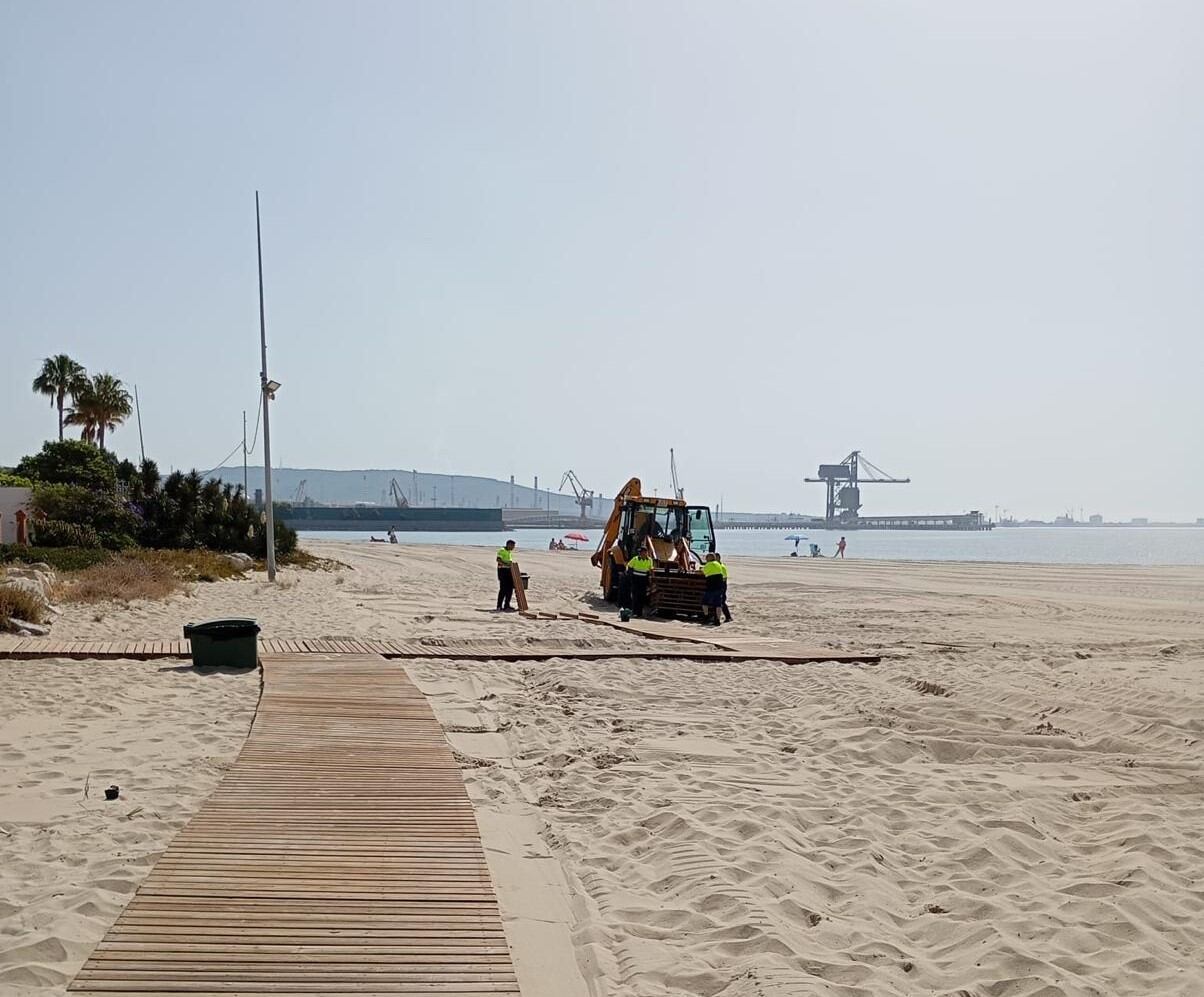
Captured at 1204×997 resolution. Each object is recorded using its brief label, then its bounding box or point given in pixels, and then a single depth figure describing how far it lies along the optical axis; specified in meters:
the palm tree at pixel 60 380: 54.56
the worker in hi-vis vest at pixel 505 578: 20.08
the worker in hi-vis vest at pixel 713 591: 18.91
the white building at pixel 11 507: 28.02
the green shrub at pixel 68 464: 38.91
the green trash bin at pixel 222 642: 11.34
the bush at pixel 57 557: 21.45
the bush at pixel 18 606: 13.67
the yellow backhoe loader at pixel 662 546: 19.30
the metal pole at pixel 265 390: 25.73
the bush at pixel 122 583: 17.52
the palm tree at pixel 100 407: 55.41
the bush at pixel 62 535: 27.06
